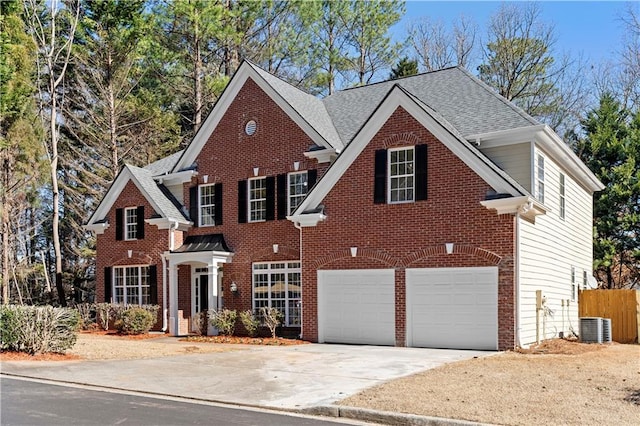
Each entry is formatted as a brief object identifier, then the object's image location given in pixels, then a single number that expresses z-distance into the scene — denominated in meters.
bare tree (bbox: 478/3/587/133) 34.94
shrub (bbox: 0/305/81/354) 15.52
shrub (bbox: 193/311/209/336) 22.33
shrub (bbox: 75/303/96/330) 25.19
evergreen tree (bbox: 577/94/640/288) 29.03
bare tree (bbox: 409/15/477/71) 38.75
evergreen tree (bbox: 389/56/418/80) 33.22
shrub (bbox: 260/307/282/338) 20.48
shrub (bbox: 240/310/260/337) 20.95
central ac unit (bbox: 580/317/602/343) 18.84
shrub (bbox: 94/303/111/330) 24.95
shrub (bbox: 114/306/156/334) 22.83
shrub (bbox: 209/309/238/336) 21.23
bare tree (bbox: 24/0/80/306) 30.64
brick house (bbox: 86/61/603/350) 16.88
